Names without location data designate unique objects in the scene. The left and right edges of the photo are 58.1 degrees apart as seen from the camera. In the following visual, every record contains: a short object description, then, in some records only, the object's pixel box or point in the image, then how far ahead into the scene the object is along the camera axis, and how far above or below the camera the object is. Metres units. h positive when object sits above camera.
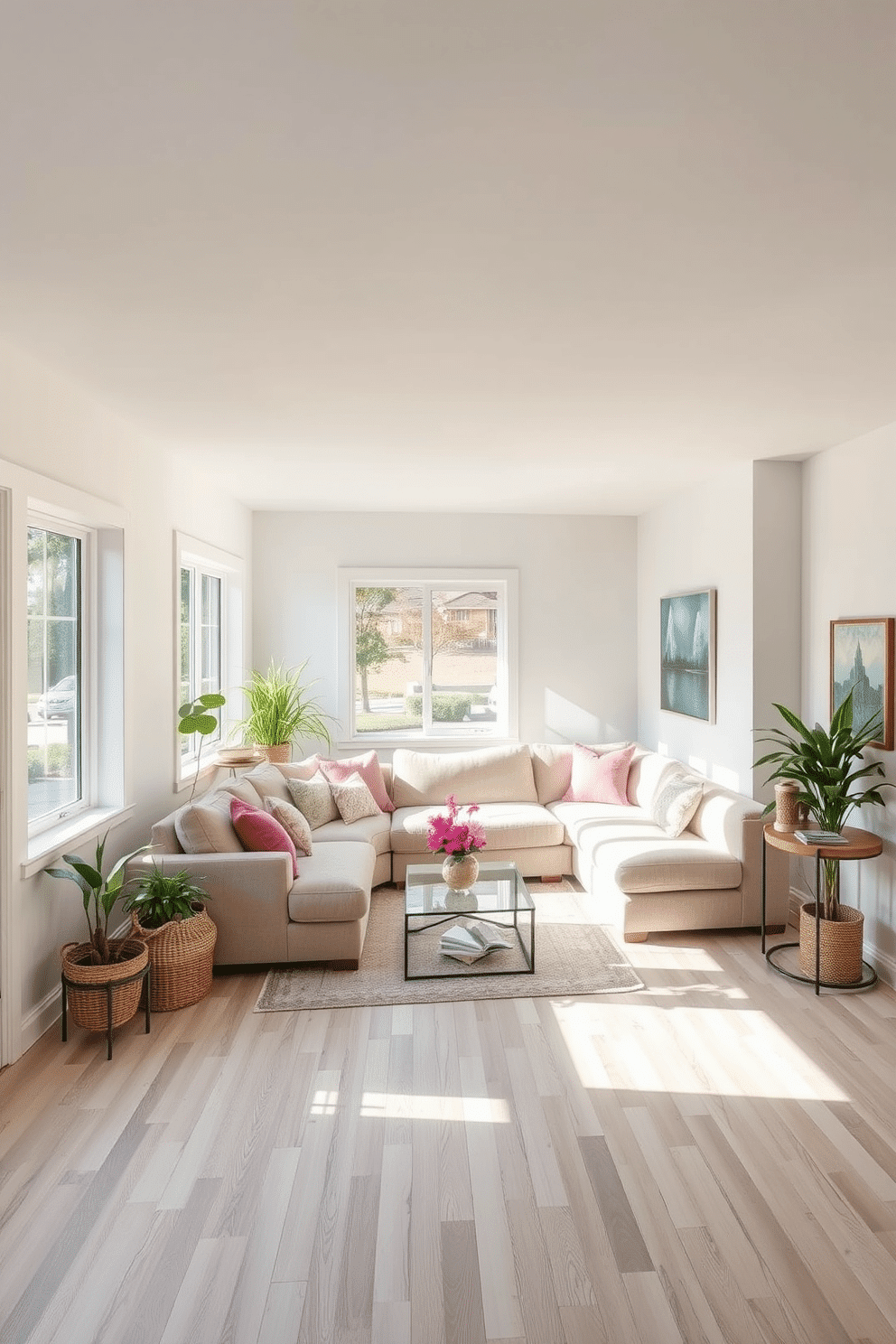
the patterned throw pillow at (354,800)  5.12 -0.89
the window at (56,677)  3.41 -0.07
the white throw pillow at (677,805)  4.64 -0.83
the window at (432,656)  6.72 +0.05
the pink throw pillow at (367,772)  5.46 -0.75
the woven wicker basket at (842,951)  3.64 -1.31
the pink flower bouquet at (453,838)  4.09 -0.90
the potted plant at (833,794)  3.65 -0.62
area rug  3.57 -1.47
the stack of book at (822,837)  3.64 -0.80
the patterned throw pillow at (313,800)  4.99 -0.86
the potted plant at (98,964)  3.08 -1.18
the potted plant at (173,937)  3.41 -1.18
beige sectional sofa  3.79 -1.05
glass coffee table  3.84 -1.35
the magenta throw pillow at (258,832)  3.96 -0.83
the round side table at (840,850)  3.58 -0.84
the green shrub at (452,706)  6.80 -0.37
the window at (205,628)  5.04 +0.24
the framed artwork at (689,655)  5.28 +0.05
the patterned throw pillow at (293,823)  4.33 -0.87
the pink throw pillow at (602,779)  5.52 -0.80
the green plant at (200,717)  4.45 -0.31
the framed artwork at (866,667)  3.78 -0.02
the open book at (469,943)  3.90 -1.38
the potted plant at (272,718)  5.71 -0.40
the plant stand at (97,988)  3.06 -1.24
